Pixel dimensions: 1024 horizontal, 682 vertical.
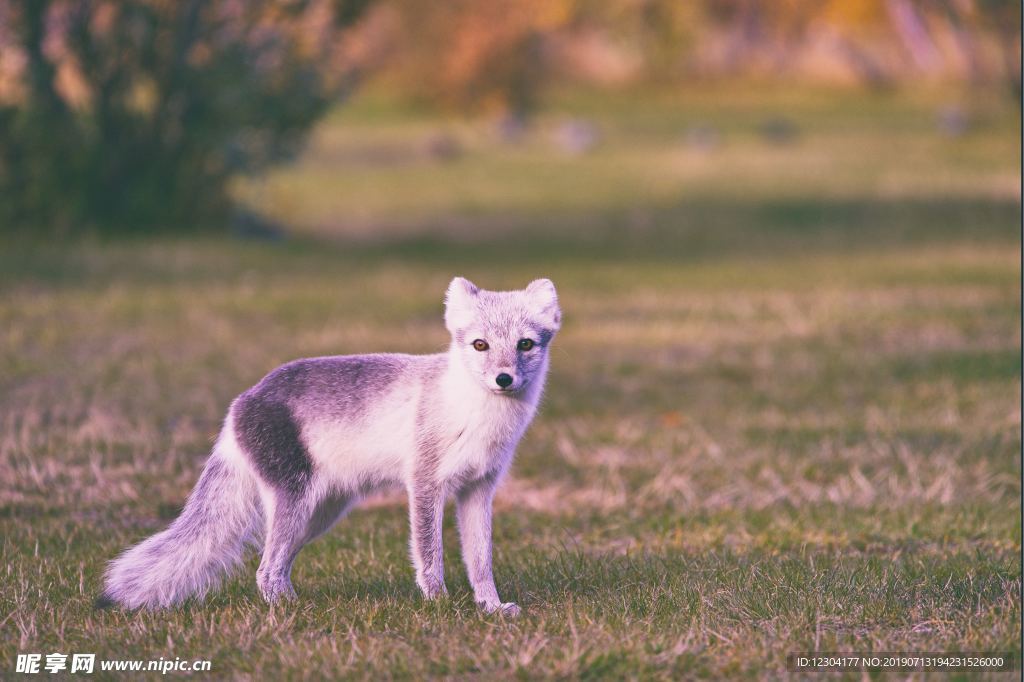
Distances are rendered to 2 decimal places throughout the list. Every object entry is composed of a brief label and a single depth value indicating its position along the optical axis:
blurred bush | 33.78
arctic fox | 10.48
